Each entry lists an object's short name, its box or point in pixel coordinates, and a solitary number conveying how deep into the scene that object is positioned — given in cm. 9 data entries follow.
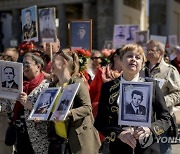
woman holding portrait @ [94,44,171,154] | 420
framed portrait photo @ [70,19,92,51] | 905
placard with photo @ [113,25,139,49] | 1407
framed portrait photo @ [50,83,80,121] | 468
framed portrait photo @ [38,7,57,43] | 960
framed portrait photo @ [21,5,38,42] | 940
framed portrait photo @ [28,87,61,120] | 481
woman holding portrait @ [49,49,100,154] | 501
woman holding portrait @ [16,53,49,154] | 534
